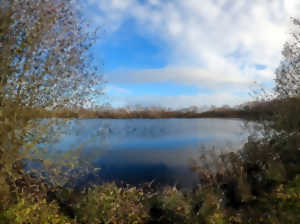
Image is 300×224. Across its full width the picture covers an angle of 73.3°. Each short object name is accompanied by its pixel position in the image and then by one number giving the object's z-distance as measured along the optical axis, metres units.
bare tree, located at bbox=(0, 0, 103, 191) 4.66
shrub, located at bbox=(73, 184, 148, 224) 4.90
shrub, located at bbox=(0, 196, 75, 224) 4.14
